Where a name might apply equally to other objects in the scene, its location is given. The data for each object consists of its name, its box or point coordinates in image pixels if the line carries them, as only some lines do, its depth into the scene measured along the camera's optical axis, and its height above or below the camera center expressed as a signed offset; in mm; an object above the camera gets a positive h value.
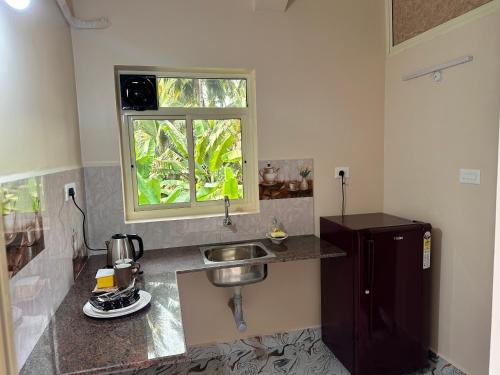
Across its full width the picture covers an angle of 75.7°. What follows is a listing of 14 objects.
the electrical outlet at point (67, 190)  1714 -115
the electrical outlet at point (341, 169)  2615 -85
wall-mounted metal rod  1942 +588
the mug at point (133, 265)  1662 -515
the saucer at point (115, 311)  1333 -605
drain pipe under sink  2277 -1030
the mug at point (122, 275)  1575 -529
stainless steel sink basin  2096 -691
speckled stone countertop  1062 -632
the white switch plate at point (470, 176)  1930 -120
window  2369 +124
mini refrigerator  2100 -910
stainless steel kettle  1926 -482
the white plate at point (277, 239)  2350 -563
